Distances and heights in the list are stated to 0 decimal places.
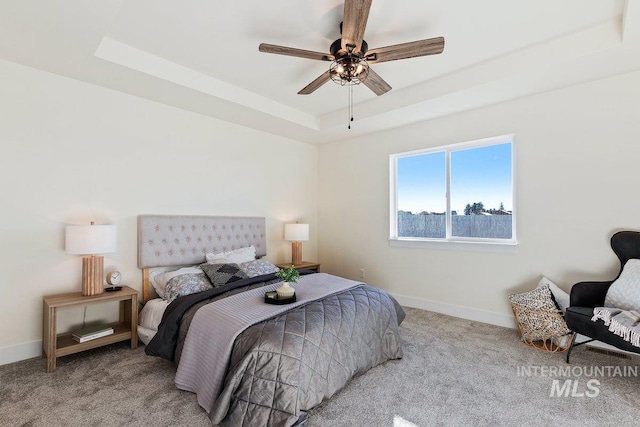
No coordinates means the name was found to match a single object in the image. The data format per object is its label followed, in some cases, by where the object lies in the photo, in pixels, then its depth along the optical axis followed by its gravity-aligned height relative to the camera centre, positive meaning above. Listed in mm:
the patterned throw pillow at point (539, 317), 2797 -925
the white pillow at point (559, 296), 2902 -739
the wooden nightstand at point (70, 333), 2422 -961
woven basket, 2797 -1048
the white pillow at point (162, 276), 3111 -608
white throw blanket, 2100 -747
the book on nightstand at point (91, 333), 2619 -1009
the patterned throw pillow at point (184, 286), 2846 -645
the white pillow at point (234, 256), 3613 -465
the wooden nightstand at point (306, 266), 4395 -694
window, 3555 +321
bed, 1787 -806
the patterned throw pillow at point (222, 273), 3102 -574
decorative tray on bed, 2397 -643
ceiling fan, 1839 +1169
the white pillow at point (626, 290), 2424 -581
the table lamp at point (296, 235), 4512 -245
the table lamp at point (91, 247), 2604 -245
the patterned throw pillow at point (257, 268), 3426 -570
